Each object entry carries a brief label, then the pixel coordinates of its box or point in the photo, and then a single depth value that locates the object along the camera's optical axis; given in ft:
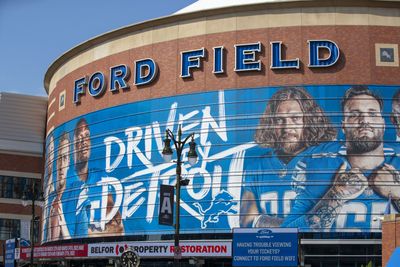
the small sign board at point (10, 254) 201.26
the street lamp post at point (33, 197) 150.32
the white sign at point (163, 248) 174.91
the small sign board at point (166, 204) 101.91
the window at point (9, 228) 275.18
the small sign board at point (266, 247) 126.21
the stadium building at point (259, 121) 182.29
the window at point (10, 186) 279.08
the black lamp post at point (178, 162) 97.81
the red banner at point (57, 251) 200.95
